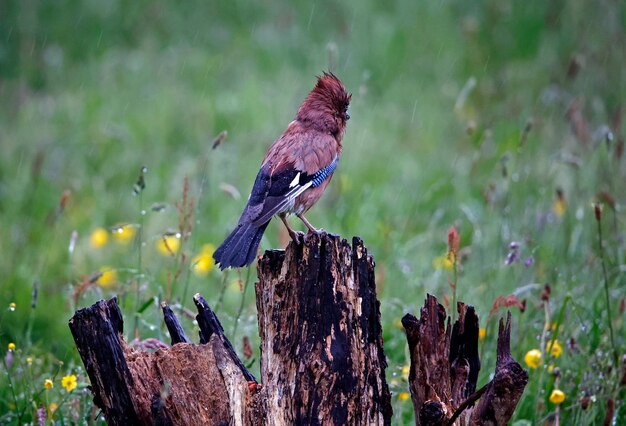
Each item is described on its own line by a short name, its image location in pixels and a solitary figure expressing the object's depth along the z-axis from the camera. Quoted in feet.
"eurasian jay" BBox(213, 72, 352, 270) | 24.93
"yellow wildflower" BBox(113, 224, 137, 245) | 43.62
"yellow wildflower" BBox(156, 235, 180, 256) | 42.13
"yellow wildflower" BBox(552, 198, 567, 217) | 37.97
